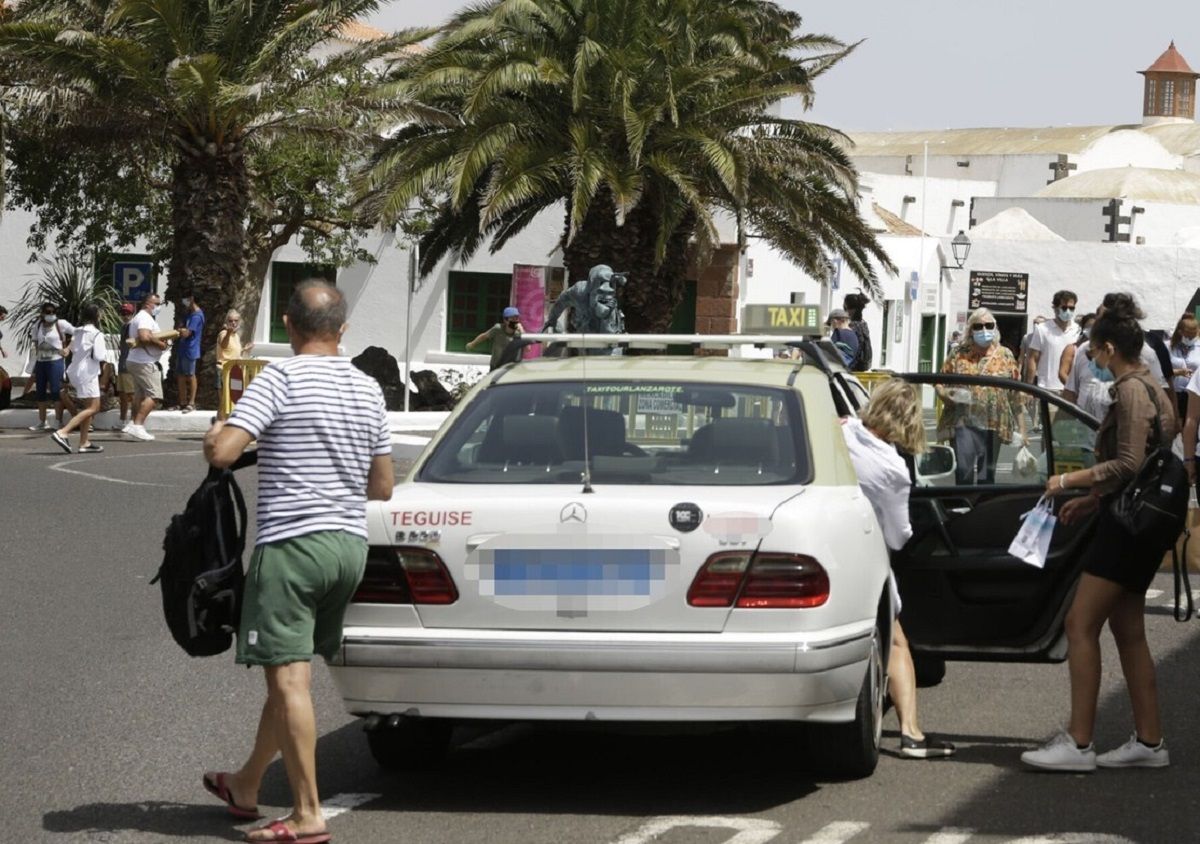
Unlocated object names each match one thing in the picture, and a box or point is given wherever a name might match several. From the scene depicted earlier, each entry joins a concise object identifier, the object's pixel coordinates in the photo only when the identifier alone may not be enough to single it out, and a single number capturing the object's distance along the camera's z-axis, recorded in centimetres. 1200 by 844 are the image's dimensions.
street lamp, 5209
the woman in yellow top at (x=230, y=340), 2653
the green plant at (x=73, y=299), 3256
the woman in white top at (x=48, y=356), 2688
